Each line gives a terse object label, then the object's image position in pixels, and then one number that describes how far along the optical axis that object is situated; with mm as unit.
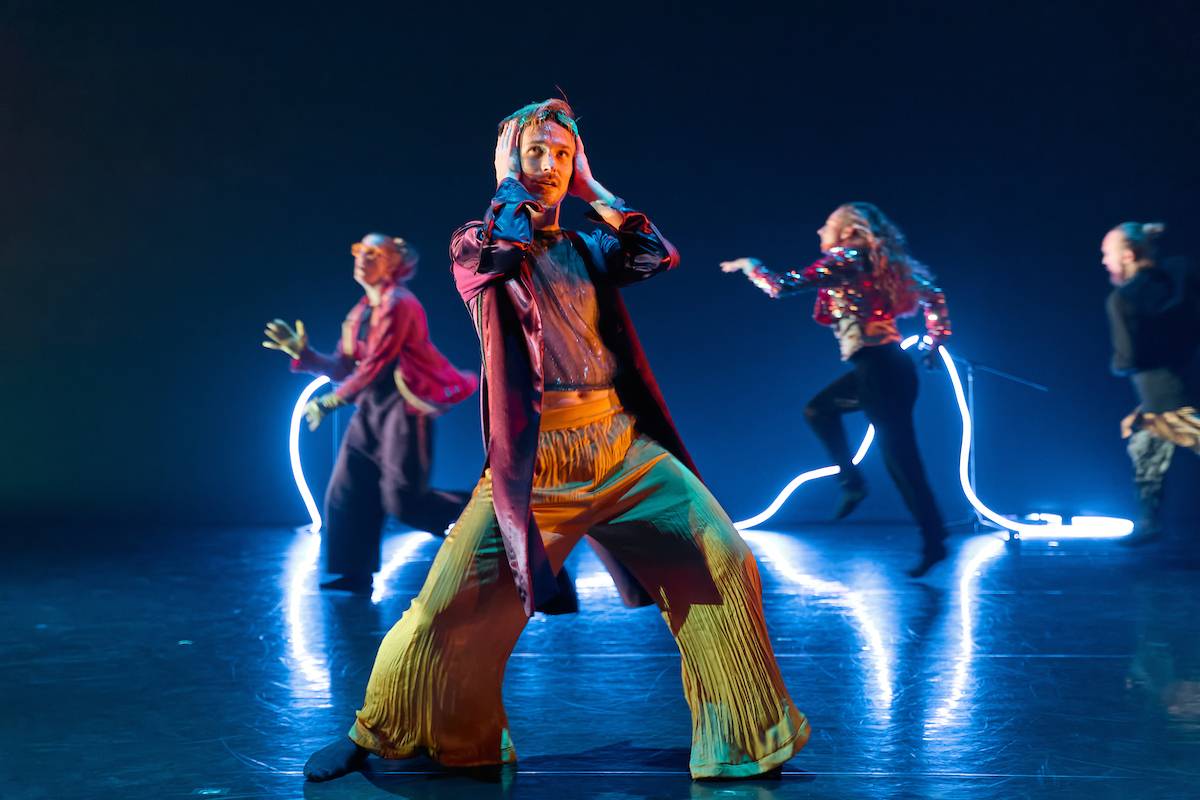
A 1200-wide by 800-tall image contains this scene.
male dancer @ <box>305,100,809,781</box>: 3086
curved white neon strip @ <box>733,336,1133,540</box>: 7598
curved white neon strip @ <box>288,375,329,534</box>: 8555
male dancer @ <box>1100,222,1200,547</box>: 6988
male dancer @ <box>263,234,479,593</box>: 6039
